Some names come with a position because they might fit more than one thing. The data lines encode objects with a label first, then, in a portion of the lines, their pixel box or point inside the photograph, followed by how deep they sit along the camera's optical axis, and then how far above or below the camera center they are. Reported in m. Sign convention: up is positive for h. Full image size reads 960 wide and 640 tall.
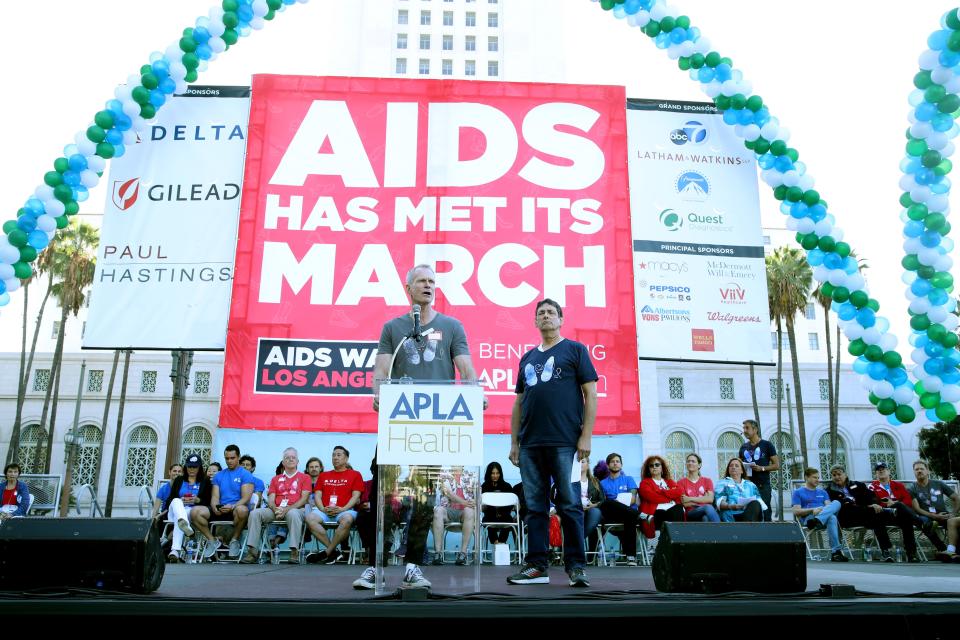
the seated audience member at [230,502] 7.83 -0.22
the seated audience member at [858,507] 8.66 -0.19
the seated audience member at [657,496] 7.64 -0.09
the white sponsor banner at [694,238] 9.27 +3.07
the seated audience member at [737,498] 7.78 -0.10
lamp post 19.38 +0.89
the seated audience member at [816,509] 8.73 -0.22
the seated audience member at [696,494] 7.61 -0.07
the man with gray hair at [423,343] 4.00 +0.74
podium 3.45 +0.11
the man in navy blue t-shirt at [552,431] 4.12 +0.30
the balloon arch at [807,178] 7.48 +3.27
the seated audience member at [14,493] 8.68 -0.18
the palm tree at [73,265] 24.09 +6.66
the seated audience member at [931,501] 8.76 -0.11
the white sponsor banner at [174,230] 9.05 +2.99
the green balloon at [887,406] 7.59 +0.83
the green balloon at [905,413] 7.54 +0.76
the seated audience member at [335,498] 7.65 -0.16
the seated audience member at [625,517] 7.80 -0.30
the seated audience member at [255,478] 8.31 +0.03
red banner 8.91 +3.03
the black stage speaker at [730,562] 3.18 -0.31
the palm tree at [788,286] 25.92 +6.82
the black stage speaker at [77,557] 3.15 -0.32
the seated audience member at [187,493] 7.65 -0.14
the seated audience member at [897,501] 8.66 -0.12
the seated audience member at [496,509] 7.86 -0.25
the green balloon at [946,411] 7.30 +0.76
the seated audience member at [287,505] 7.72 -0.25
